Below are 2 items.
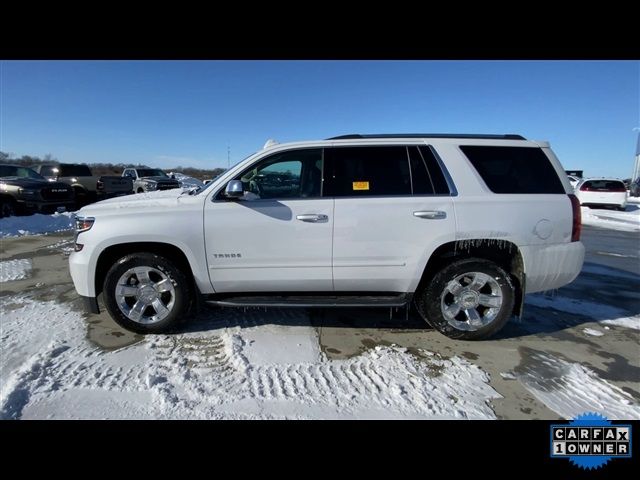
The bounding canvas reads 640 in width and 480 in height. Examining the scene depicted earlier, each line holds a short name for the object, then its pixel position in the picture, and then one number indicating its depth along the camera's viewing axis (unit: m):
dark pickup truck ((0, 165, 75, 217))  9.80
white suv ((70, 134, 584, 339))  3.03
